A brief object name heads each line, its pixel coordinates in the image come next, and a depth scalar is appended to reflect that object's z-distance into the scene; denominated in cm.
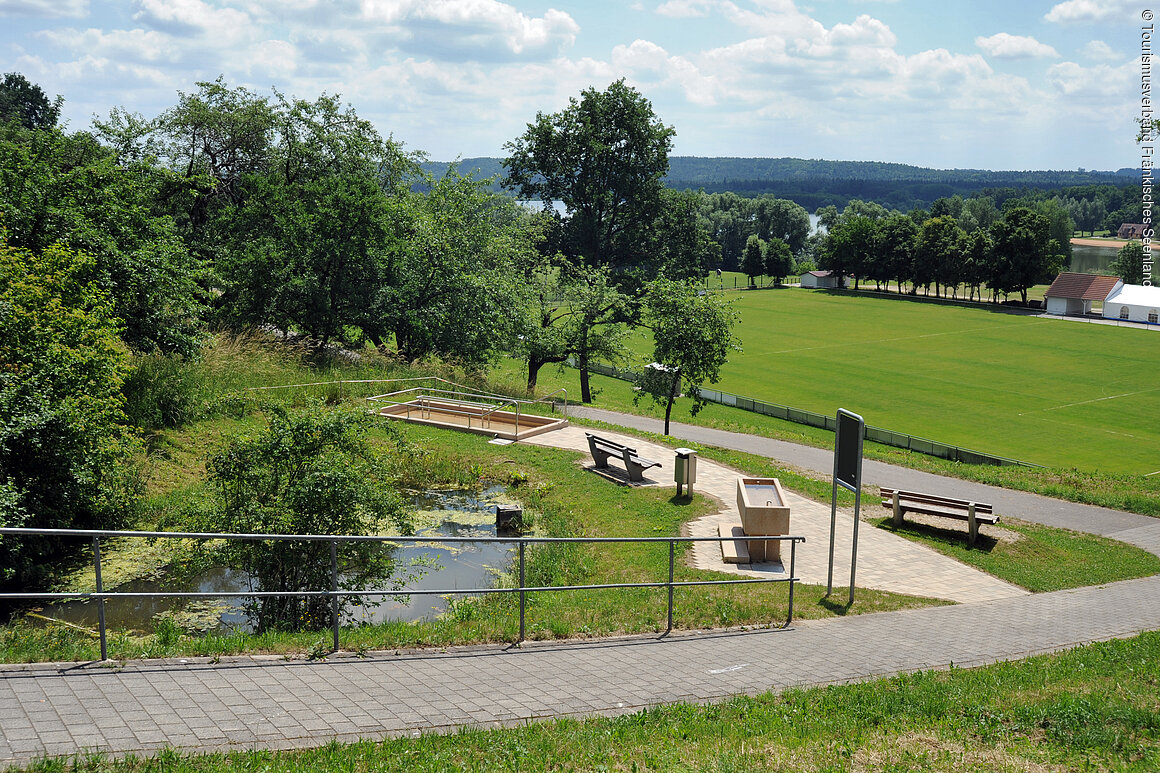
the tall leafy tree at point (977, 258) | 9656
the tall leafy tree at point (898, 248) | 10669
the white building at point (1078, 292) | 8812
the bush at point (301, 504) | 1105
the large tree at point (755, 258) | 13038
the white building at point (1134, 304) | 8419
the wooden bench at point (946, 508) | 1520
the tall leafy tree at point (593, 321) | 3544
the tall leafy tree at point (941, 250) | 9994
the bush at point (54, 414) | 1238
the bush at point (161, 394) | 1825
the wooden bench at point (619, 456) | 1817
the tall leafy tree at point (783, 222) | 16388
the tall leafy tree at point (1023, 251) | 9250
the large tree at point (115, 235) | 1819
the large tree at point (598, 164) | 5575
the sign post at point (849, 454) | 1089
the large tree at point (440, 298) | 3039
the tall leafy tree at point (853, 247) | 11131
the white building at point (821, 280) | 12550
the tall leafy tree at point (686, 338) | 2538
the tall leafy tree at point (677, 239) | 5762
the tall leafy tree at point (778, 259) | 12975
